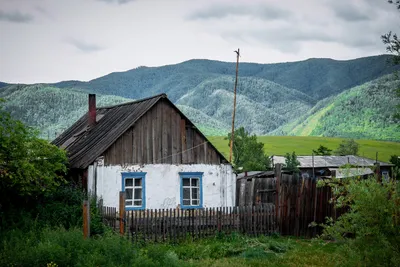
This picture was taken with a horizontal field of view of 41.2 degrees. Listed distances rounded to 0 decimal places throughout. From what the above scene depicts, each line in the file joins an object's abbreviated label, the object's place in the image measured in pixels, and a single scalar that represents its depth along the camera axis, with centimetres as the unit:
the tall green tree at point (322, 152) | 7784
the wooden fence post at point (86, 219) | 1435
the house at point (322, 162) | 5824
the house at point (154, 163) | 2108
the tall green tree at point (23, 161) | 1711
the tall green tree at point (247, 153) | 4678
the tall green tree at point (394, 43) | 1041
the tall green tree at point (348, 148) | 8444
